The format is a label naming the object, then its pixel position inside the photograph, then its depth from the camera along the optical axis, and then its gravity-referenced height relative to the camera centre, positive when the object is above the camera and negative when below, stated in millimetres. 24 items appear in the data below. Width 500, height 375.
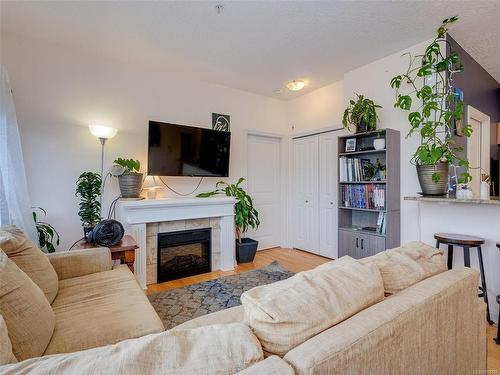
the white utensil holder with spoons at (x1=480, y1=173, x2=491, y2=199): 2236 +16
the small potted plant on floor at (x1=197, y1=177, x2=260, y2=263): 3756 -379
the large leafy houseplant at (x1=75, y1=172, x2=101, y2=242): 2754 -107
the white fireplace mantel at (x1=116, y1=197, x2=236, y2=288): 2949 -298
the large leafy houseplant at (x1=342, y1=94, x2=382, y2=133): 3000 +883
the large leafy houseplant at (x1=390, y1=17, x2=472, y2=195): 2408 +816
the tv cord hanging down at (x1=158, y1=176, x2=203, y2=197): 3527 +33
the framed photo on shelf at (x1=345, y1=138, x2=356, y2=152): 3260 +571
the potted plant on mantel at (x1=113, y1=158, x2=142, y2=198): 3023 +140
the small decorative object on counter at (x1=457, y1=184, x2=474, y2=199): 2199 -18
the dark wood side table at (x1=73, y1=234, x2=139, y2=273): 2383 -545
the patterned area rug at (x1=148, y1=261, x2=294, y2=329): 2396 -1101
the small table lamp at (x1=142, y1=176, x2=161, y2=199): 3348 +55
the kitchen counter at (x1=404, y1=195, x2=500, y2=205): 1922 -71
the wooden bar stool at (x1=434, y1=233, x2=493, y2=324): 2034 -414
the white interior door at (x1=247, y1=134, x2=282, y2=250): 4457 +110
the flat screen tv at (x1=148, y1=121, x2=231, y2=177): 3217 +519
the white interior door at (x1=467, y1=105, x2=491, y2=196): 3355 +613
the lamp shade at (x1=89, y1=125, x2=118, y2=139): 2865 +650
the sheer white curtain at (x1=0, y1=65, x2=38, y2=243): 2057 +130
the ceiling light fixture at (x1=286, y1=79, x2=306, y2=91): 3682 +1488
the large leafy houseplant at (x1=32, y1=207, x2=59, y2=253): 2598 -458
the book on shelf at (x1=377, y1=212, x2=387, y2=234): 2951 -358
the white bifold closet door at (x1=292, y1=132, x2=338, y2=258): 4047 -58
